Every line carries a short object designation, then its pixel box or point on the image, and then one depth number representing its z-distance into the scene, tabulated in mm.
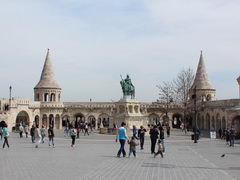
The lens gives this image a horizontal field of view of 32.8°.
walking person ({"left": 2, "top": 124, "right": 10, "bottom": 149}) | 18750
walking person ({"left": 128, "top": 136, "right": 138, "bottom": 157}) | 15358
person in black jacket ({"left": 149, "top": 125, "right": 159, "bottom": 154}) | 16764
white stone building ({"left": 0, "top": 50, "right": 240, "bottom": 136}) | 51344
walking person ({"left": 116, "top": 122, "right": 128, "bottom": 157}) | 15125
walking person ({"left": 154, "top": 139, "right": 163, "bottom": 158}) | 15102
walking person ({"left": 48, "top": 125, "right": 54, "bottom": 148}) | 19980
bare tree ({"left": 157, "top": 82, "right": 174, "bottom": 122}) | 52531
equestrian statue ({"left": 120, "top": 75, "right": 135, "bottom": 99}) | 43125
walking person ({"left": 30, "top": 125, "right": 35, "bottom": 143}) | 23880
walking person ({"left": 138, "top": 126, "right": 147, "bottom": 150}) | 19191
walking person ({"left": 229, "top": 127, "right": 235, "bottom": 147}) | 22562
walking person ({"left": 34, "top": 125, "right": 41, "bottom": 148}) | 20053
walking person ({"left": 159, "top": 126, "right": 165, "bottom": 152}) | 16312
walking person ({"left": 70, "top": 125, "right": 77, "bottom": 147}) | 20156
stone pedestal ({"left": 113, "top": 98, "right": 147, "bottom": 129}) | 40406
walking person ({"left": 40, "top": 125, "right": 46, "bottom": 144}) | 23175
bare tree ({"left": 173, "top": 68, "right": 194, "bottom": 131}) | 50312
